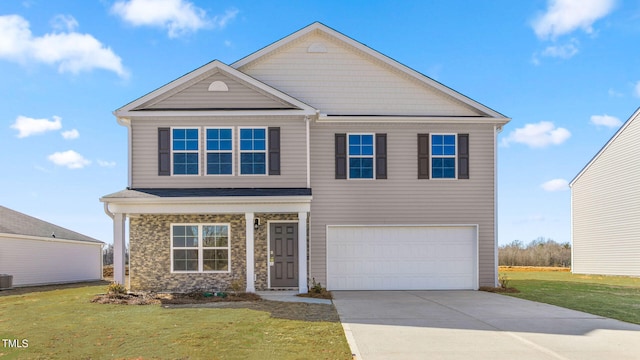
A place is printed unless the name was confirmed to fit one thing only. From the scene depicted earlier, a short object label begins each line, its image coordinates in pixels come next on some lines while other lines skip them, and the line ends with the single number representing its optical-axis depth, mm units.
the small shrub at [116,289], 14689
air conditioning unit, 21266
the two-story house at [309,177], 16453
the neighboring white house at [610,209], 26672
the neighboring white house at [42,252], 22938
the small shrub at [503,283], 17803
